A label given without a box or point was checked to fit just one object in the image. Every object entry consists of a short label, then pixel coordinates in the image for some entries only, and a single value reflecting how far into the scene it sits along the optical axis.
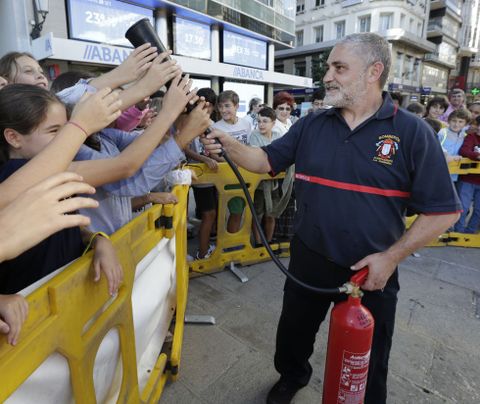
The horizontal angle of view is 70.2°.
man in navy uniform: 1.65
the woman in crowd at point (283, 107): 5.20
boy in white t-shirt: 4.53
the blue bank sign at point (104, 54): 11.06
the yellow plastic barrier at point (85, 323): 0.88
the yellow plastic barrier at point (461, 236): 4.72
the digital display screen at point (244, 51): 18.03
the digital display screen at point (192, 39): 15.55
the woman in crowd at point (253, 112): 7.56
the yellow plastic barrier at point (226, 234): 3.69
